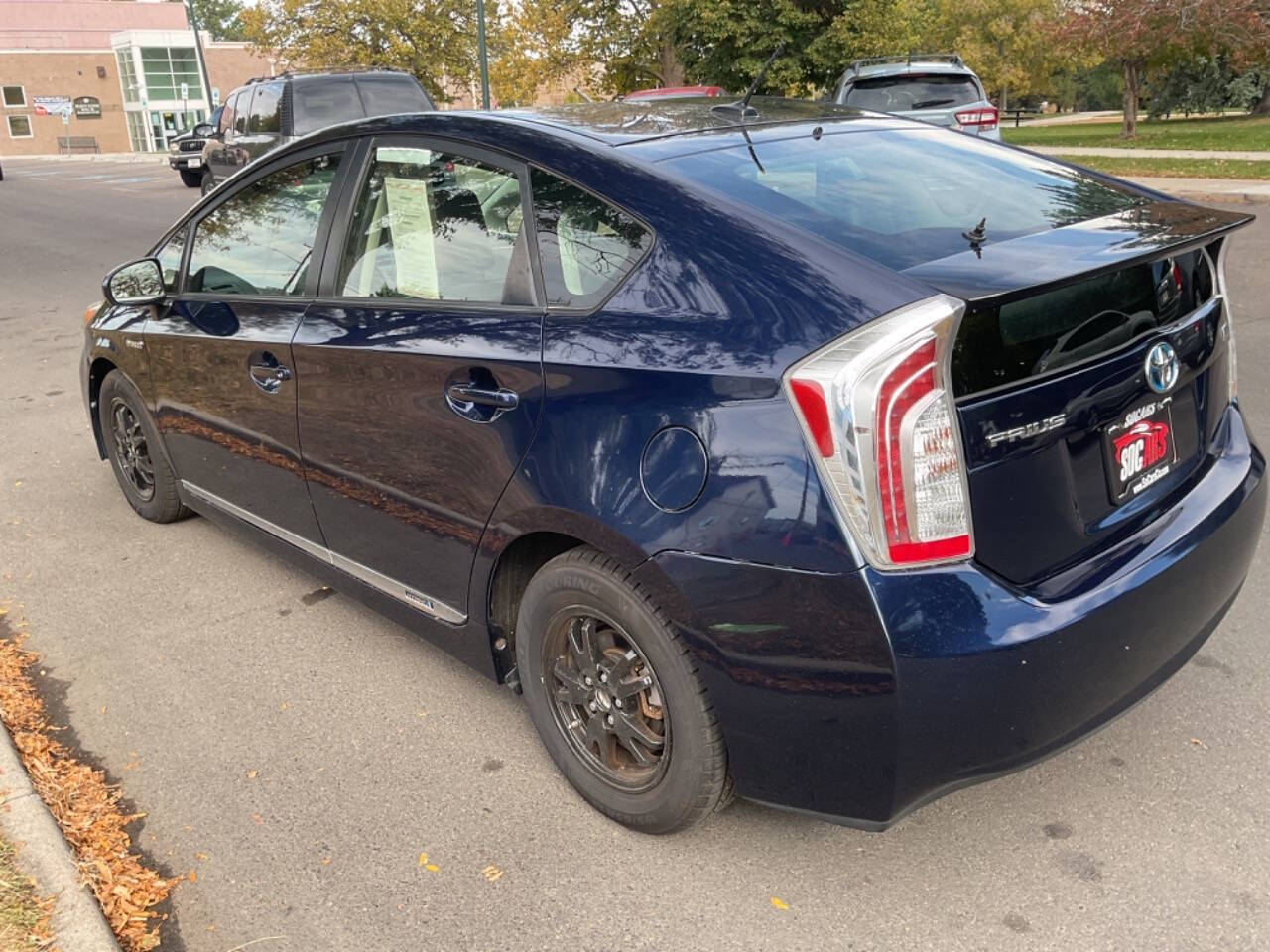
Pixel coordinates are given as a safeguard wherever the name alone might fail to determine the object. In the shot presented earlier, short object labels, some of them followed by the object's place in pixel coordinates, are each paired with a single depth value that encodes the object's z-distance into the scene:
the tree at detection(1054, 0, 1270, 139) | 27.59
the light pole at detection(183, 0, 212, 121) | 43.53
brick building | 75.56
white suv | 13.30
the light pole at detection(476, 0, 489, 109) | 23.17
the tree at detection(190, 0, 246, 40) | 110.56
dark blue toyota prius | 2.07
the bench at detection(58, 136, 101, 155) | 81.50
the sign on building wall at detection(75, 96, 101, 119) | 82.38
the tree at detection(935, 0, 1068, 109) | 51.03
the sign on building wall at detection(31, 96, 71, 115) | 80.00
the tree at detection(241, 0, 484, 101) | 32.38
